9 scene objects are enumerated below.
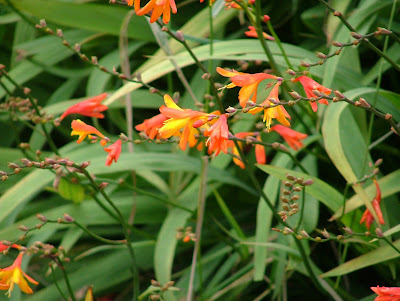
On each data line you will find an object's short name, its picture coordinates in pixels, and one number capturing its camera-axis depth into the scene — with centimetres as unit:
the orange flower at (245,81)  245
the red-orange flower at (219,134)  242
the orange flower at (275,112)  244
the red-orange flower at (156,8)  245
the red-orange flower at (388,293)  244
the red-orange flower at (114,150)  254
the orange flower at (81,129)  257
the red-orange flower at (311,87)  243
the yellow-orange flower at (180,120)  245
